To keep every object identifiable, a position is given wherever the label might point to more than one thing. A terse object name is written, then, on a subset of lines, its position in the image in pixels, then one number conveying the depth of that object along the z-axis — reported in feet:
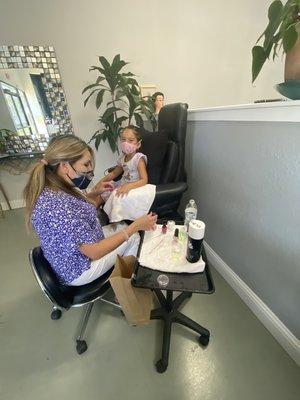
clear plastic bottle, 3.96
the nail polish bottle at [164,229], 3.55
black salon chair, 4.87
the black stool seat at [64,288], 3.05
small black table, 2.75
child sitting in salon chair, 4.59
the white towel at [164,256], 2.92
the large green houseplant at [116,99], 7.11
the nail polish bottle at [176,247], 3.08
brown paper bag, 2.83
